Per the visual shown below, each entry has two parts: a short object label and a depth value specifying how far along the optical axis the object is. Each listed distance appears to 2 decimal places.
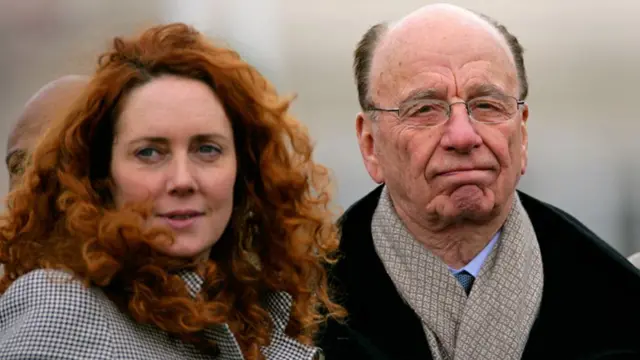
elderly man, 6.11
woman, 4.80
